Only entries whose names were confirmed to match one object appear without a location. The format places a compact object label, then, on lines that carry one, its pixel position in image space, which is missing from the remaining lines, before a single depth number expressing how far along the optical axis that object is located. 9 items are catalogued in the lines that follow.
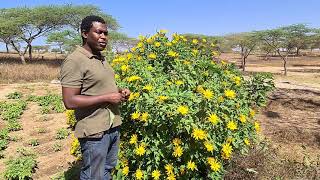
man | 1.56
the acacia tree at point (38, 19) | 16.26
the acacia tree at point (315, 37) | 20.03
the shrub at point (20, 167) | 2.75
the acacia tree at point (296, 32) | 19.19
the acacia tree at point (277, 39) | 19.05
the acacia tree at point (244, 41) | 20.60
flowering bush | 1.90
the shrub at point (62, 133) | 3.72
